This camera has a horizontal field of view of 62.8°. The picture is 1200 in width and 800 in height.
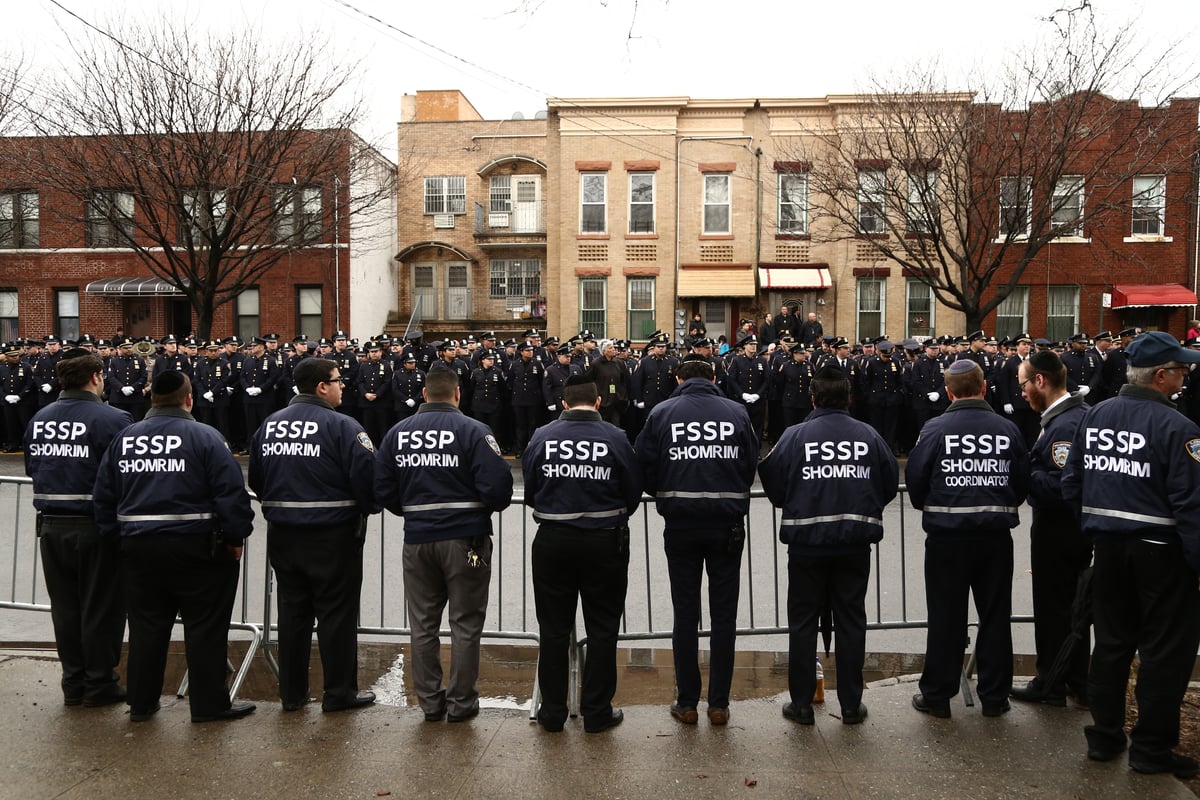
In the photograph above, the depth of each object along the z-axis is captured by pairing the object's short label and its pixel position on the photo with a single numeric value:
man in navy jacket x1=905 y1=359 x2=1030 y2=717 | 5.57
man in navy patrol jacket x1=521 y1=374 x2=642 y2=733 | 5.47
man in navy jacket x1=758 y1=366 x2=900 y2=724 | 5.50
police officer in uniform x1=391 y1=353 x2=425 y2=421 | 18.72
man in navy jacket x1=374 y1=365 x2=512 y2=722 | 5.60
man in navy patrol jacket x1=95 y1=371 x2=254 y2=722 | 5.50
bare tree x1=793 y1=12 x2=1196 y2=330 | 23.30
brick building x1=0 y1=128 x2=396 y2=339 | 31.72
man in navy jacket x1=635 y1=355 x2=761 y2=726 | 5.62
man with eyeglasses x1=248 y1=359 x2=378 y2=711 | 5.68
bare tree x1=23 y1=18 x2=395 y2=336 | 23.17
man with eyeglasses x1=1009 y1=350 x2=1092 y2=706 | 5.71
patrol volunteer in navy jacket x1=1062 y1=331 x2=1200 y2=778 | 4.75
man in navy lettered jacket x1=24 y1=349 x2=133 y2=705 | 5.91
